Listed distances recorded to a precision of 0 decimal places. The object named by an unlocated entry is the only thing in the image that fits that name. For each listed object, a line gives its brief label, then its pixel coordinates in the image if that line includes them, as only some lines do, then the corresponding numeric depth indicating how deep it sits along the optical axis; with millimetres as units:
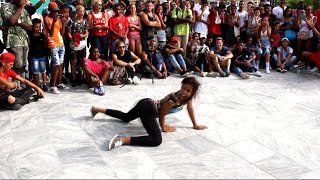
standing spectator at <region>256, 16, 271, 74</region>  8836
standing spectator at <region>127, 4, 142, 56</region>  7887
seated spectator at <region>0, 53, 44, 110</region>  5723
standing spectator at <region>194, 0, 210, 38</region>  8883
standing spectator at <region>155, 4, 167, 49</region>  8258
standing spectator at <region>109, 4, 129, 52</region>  7570
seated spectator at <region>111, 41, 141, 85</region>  7430
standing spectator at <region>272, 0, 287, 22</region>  9530
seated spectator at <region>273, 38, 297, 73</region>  8930
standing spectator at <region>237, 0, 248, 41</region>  9078
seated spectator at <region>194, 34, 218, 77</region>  8562
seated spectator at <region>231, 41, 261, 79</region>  8734
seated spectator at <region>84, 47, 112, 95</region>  7043
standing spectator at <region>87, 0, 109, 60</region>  7348
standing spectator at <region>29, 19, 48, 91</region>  6555
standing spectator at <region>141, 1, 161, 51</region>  7983
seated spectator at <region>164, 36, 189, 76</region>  8406
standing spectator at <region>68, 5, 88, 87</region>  6988
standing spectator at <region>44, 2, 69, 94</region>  6598
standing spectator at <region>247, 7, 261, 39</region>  8906
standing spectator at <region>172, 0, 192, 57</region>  8461
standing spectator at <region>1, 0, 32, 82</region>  6074
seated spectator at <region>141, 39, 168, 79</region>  8000
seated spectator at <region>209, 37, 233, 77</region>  8469
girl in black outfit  4355
